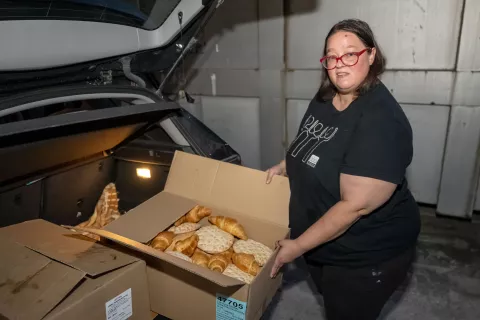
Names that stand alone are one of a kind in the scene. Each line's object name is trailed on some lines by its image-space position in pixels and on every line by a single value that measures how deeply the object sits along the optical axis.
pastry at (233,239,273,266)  1.39
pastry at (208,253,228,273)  1.32
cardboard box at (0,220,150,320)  0.91
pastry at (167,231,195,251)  1.40
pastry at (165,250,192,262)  1.32
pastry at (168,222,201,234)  1.51
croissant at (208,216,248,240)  1.49
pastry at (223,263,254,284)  1.29
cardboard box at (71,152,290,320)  1.09
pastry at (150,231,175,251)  1.38
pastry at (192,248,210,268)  1.36
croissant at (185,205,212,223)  1.58
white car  1.21
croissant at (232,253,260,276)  1.32
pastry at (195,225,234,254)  1.44
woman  1.05
